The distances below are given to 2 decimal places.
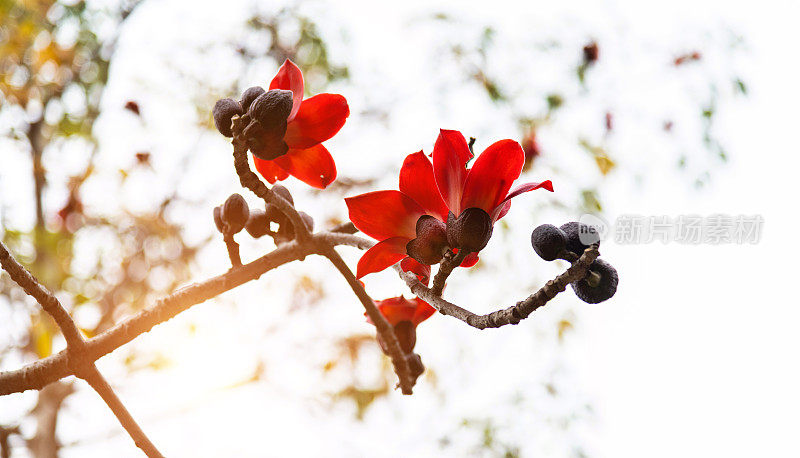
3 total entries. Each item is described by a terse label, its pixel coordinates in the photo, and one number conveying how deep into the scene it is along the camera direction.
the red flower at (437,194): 1.00
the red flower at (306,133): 1.08
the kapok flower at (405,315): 1.13
